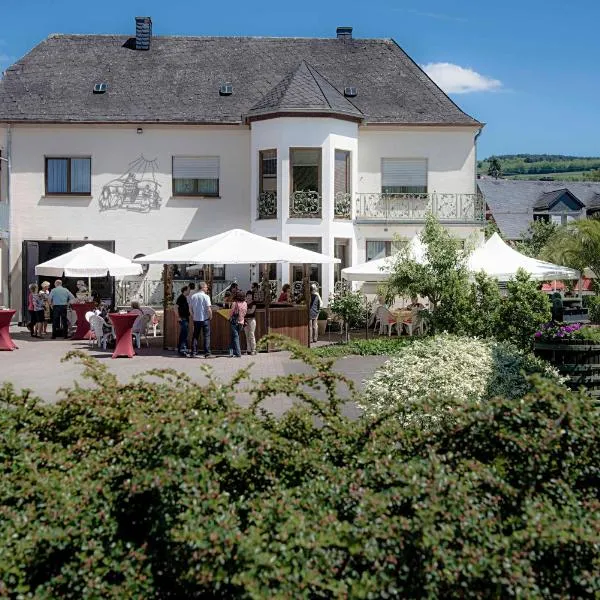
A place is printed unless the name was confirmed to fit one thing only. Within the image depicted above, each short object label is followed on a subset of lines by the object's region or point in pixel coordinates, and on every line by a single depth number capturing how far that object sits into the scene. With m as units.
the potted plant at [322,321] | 25.38
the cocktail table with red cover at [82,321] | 24.08
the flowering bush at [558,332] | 9.85
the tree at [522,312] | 12.89
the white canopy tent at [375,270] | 21.55
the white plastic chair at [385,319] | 24.16
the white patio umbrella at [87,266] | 22.97
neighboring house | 58.25
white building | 27.92
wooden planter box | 9.61
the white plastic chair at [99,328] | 21.48
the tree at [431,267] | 18.08
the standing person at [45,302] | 24.41
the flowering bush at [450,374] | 8.56
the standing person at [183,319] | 19.94
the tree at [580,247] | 24.39
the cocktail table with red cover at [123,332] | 19.12
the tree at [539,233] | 48.41
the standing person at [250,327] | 20.20
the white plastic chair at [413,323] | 24.03
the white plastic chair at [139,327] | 21.55
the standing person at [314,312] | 22.48
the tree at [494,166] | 122.78
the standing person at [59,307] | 23.52
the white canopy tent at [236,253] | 19.73
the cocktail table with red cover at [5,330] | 20.50
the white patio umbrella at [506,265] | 20.84
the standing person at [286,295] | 23.23
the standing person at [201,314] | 19.28
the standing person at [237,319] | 19.34
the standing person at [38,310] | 23.91
